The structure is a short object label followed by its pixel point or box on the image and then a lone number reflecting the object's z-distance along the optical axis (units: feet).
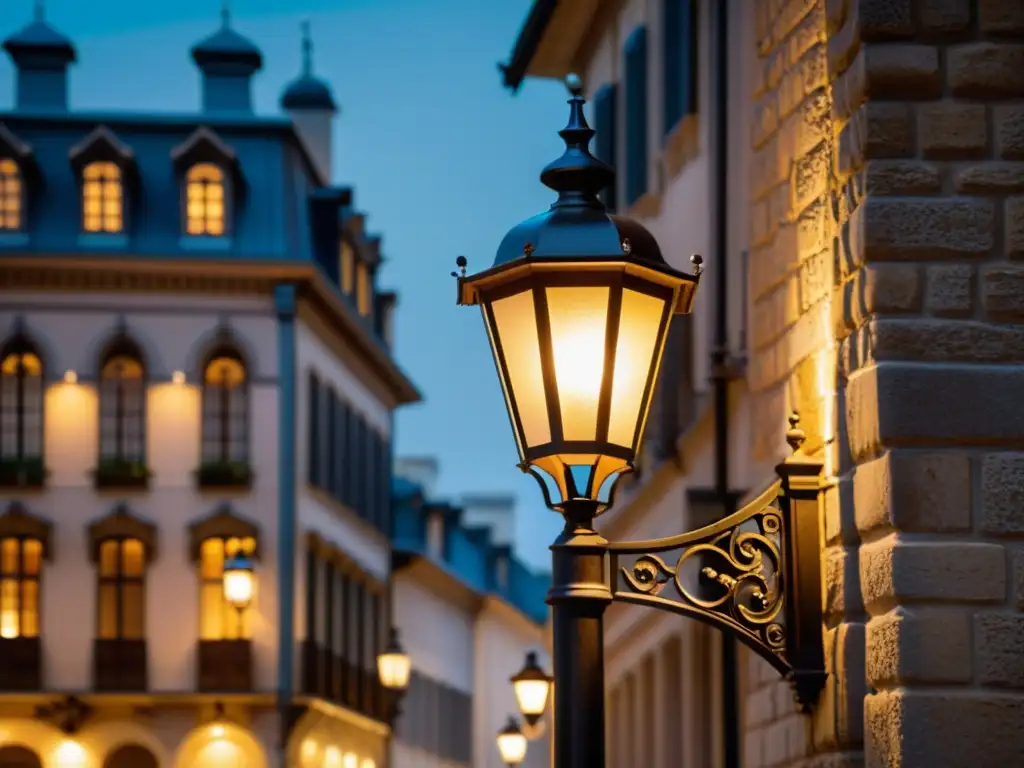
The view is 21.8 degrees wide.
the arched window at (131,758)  147.43
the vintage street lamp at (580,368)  22.95
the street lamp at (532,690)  75.72
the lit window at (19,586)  146.10
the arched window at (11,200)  149.38
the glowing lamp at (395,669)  93.71
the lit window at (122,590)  146.61
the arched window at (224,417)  151.02
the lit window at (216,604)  147.64
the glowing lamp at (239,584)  102.32
